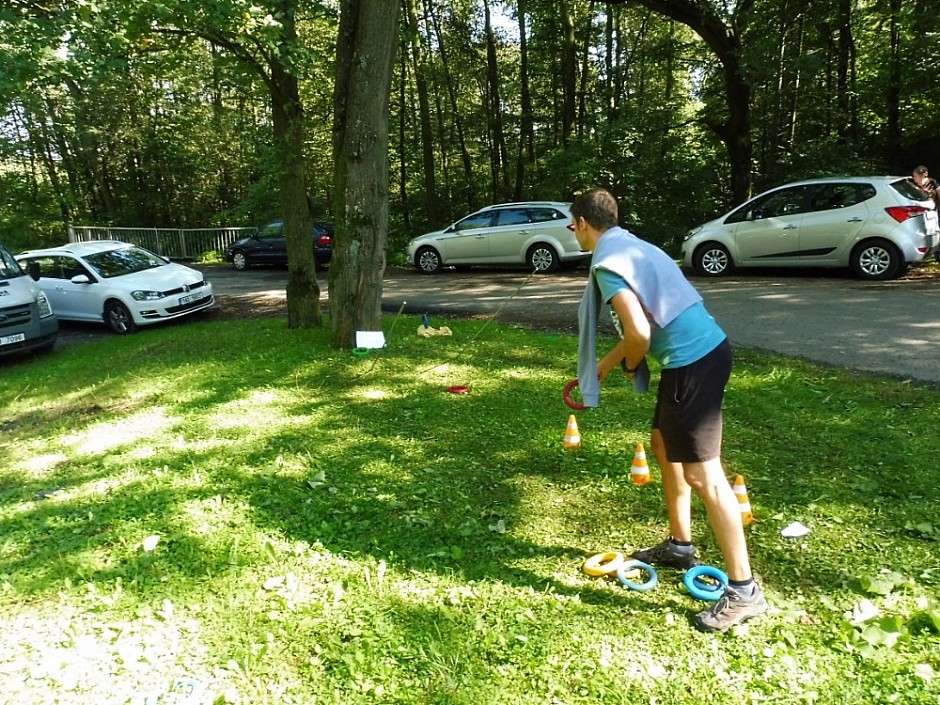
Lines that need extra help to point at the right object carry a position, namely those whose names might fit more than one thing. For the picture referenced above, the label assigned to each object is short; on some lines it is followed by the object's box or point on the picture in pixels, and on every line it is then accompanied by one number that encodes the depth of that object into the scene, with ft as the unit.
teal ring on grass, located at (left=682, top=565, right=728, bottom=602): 10.12
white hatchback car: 39.32
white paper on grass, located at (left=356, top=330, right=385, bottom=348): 26.14
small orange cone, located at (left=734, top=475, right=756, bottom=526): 11.53
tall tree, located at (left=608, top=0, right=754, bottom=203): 50.29
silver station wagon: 49.21
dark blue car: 64.85
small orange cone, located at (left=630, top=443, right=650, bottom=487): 12.75
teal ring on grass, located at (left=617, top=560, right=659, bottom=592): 10.46
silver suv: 35.96
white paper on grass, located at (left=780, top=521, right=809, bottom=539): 11.89
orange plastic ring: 10.89
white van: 32.58
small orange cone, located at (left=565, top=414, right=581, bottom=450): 15.19
